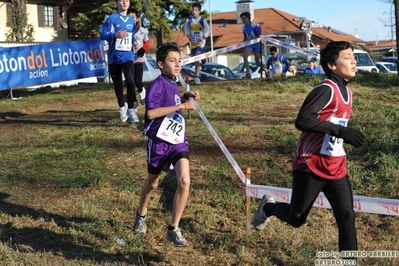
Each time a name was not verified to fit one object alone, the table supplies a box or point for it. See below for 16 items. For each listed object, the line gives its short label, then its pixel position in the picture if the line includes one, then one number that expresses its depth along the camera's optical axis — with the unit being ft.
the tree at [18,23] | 112.68
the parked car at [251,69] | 80.94
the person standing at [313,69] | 59.88
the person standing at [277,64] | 56.27
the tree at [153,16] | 130.31
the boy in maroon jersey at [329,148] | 15.20
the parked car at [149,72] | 69.00
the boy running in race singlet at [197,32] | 48.85
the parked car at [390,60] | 144.72
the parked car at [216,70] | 72.55
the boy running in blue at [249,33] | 52.19
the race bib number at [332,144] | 15.51
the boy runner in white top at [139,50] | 35.45
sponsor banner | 51.52
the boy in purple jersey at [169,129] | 18.35
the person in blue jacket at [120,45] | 32.96
